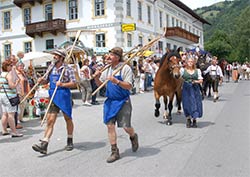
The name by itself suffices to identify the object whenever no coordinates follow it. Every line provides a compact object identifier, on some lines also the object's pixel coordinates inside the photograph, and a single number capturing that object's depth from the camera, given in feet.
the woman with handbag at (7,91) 26.25
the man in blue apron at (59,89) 21.06
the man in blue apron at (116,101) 19.27
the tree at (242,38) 237.25
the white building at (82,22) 103.24
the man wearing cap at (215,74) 48.14
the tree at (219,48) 225.74
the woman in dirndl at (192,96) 28.22
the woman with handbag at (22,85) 31.94
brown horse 29.30
